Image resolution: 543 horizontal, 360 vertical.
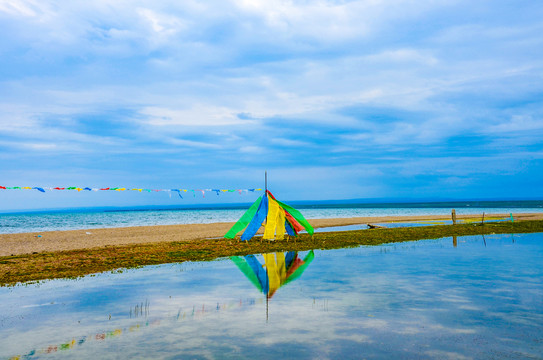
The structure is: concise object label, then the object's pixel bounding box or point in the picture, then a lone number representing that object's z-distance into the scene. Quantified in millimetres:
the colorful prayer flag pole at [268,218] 29036
